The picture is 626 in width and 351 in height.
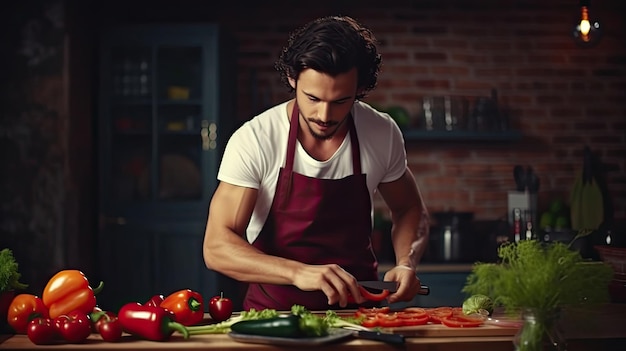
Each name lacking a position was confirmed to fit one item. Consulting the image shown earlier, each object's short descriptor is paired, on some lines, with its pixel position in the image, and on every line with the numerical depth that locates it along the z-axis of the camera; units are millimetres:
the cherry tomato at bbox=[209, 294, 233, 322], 2496
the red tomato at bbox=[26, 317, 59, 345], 2193
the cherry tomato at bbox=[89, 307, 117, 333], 2244
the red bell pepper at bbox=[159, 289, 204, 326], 2414
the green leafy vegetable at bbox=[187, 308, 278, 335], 2262
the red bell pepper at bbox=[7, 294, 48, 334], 2326
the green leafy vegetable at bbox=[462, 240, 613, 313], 1960
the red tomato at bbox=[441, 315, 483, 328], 2324
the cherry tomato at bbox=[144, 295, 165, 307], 2466
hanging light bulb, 4164
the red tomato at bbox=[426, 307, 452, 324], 2412
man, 2859
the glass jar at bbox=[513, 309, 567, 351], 1976
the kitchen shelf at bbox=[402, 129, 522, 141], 5293
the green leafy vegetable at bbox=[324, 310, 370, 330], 2293
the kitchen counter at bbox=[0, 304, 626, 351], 2143
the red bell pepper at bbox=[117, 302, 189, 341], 2201
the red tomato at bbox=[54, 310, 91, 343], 2189
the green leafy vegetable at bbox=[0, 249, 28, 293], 2336
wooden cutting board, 2279
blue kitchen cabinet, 5082
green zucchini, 2137
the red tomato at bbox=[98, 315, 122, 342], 2217
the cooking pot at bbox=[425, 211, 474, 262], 5039
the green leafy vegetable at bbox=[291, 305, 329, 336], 2148
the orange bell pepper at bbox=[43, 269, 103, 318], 2371
